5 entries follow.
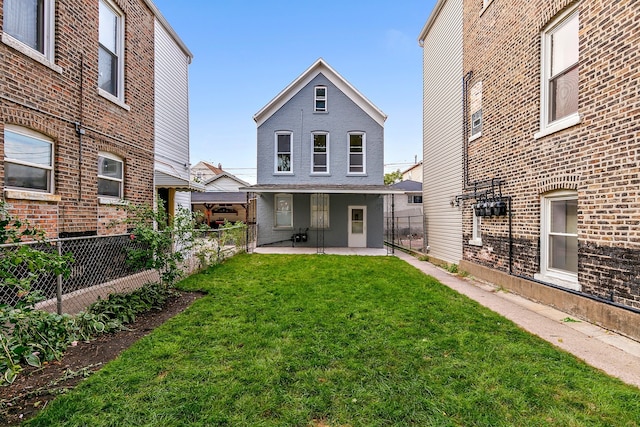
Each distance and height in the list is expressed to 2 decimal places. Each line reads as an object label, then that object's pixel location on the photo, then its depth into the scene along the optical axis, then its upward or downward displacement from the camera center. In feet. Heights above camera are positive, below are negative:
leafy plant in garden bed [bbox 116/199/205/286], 17.49 -1.75
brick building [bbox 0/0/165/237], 15.48 +6.27
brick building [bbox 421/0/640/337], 13.79 +3.68
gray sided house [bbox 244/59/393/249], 46.85 +8.28
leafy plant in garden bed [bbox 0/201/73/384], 6.97 -2.96
